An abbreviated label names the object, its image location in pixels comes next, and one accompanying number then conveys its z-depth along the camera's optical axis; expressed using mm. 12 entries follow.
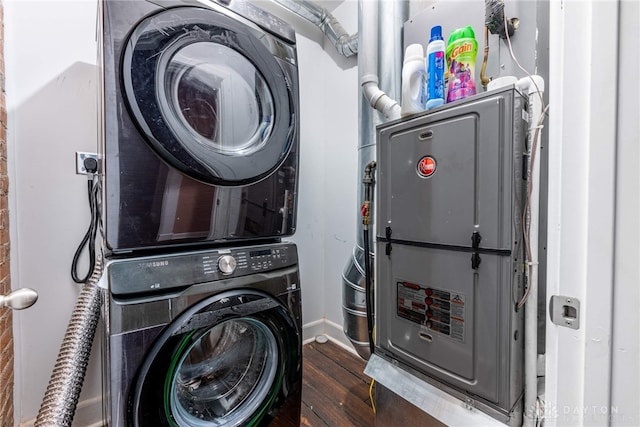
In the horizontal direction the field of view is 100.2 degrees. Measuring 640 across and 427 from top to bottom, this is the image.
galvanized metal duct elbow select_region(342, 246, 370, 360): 1421
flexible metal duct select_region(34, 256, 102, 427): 855
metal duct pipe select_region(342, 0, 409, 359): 1368
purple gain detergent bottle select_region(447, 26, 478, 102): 941
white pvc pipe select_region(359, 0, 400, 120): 1341
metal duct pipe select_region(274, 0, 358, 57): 1738
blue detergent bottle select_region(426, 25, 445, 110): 994
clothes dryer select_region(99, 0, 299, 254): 784
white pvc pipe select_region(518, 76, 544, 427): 796
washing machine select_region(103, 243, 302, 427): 752
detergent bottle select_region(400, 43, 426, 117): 1029
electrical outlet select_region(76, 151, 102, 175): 1209
